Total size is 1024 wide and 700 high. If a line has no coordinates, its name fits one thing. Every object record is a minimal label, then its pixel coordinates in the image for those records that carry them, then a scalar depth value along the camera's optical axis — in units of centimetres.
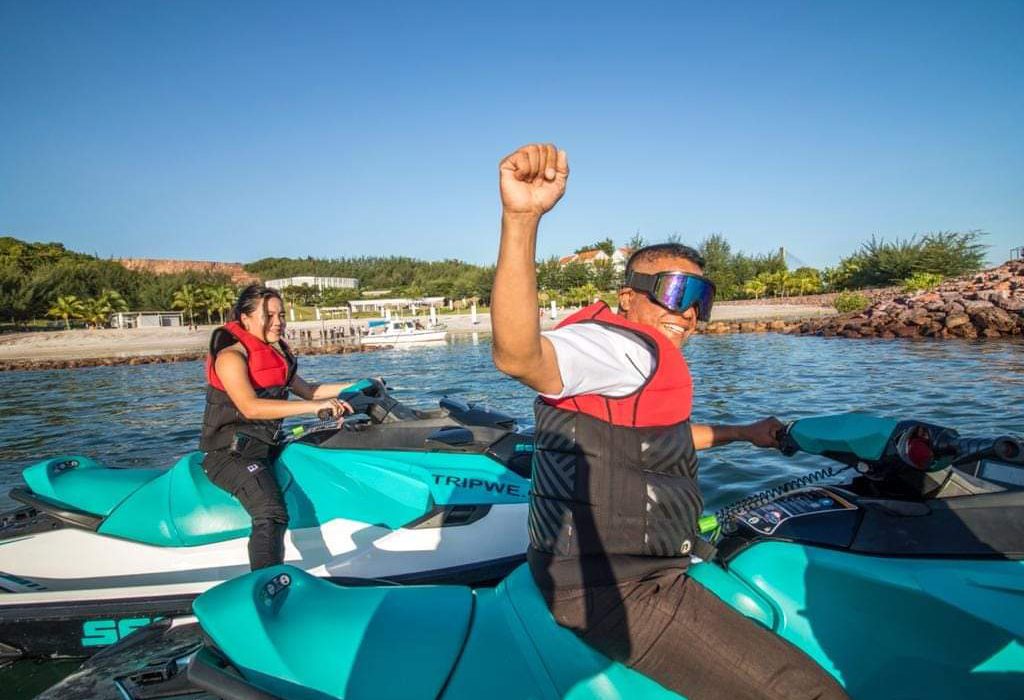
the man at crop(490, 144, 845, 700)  155
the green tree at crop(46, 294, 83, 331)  5594
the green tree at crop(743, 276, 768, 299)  6244
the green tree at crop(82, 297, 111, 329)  5688
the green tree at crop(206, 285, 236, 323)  6588
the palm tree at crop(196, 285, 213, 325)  6662
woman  375
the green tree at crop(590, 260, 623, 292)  7094
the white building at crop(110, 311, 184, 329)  5784
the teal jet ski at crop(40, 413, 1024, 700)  175
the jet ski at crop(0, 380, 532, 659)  394
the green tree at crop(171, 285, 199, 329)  6638
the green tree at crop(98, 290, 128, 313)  6259
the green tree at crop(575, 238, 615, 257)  8597
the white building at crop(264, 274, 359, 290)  10791
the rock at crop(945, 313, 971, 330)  2198
